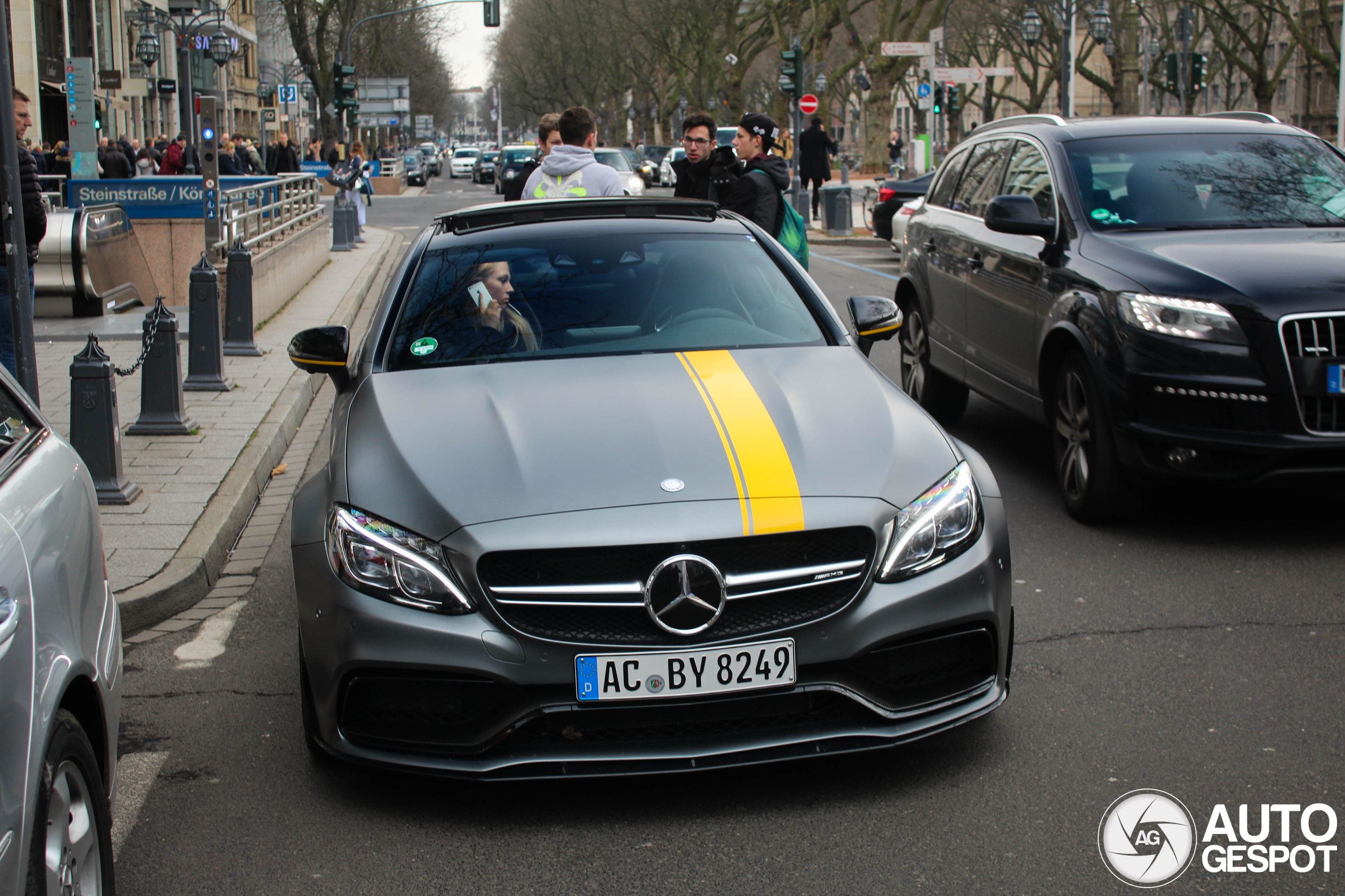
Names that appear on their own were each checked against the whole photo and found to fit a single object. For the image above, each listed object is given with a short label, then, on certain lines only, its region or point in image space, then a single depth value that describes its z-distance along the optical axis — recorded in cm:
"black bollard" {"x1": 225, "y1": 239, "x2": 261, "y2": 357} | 1171
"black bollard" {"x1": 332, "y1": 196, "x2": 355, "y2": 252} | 2427
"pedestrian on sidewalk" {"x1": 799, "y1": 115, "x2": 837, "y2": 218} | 2844
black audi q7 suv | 570
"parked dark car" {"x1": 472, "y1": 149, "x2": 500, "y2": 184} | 6319
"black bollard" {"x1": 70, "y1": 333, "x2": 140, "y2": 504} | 663
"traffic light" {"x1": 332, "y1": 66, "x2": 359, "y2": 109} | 3878
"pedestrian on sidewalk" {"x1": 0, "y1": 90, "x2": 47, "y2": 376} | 873
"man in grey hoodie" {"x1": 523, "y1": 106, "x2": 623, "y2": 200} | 880
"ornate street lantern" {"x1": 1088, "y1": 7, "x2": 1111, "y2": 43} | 4053
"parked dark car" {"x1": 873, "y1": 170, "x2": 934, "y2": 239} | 2183
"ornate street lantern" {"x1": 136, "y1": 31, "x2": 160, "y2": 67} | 3844
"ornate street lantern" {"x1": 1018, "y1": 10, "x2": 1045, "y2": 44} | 5044
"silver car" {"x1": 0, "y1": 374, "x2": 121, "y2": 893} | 238
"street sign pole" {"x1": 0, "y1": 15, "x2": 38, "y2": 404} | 607
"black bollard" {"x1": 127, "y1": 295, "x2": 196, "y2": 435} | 822
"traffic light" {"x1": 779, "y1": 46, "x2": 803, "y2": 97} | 2694
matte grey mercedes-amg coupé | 347
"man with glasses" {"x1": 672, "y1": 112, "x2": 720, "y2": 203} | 918
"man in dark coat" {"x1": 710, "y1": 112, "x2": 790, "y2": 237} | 870
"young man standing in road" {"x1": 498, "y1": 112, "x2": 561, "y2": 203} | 1026
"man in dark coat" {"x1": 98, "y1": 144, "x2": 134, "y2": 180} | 2973
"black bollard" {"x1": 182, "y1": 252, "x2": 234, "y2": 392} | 963
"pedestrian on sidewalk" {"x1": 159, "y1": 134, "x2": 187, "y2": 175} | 3559
